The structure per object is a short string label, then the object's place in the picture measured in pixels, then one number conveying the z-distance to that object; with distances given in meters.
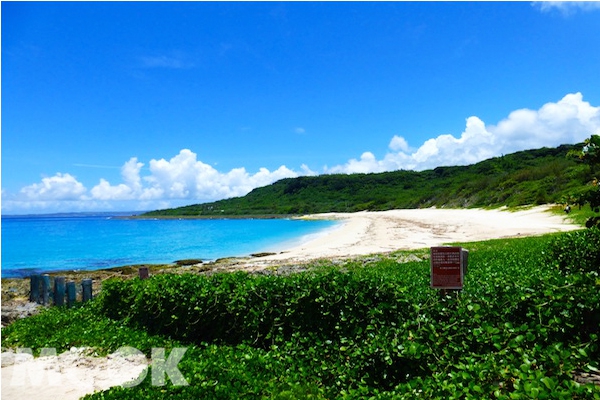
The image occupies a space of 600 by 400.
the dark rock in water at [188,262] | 32.76
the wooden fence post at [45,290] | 16.33
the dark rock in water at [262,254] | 34.23
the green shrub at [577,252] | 11.24
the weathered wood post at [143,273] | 11.99
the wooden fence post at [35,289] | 16.83
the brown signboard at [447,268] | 7.24
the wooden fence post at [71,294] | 14.80
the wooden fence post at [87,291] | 14.45
